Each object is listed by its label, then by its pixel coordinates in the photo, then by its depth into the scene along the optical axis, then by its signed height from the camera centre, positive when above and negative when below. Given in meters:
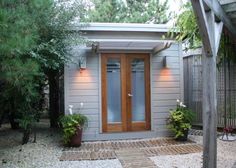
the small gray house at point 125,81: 5.02 +0.15
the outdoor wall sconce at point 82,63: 5.00 +0.59
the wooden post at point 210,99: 2.82 -0.19
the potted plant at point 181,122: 4.90 -0.88
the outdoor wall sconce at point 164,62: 5.29 +0.62
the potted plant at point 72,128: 4.53 -0.92
